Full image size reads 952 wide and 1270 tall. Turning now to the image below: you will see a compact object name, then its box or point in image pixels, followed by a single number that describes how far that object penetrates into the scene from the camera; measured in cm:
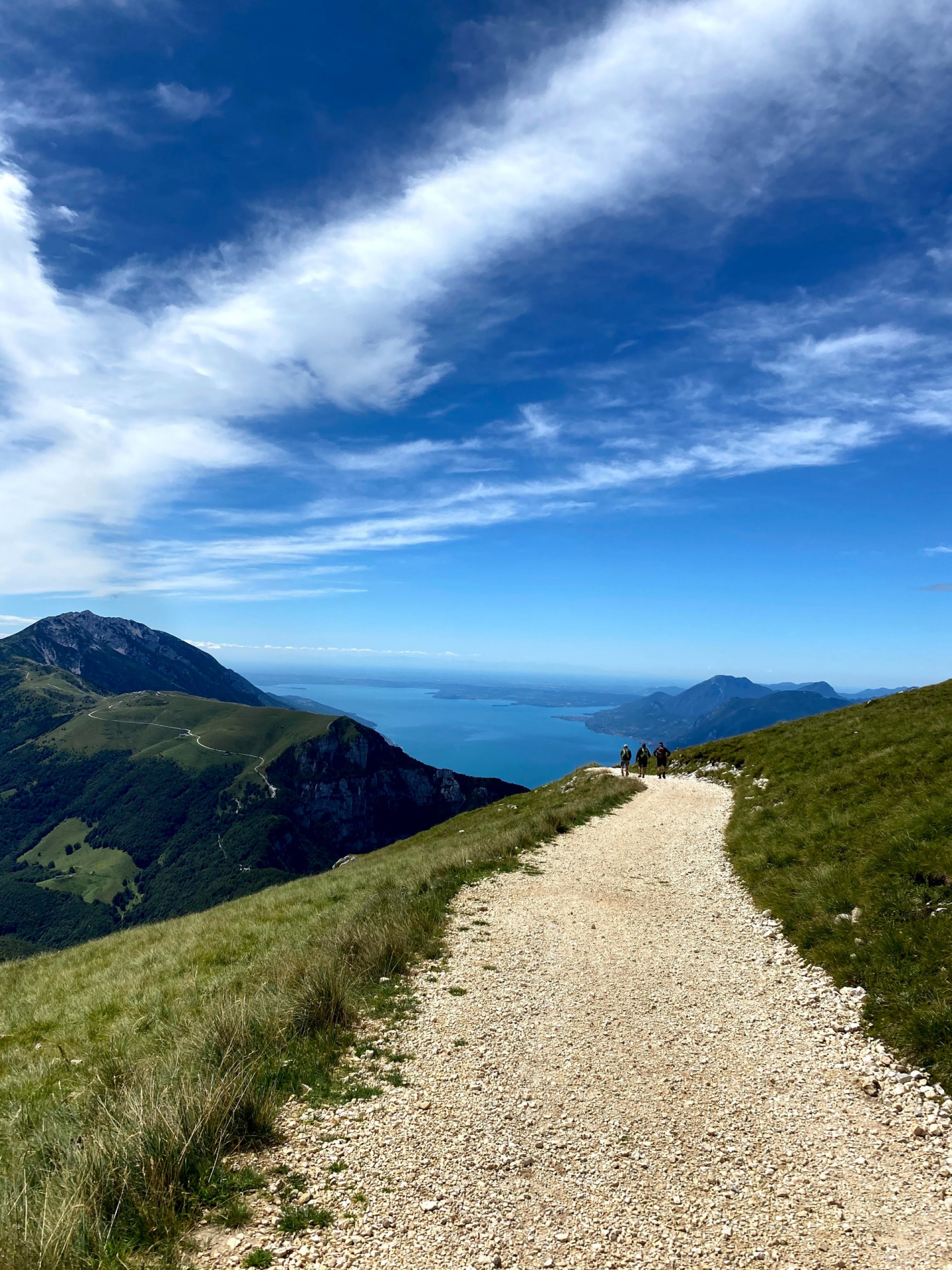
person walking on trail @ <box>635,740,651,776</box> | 4066
